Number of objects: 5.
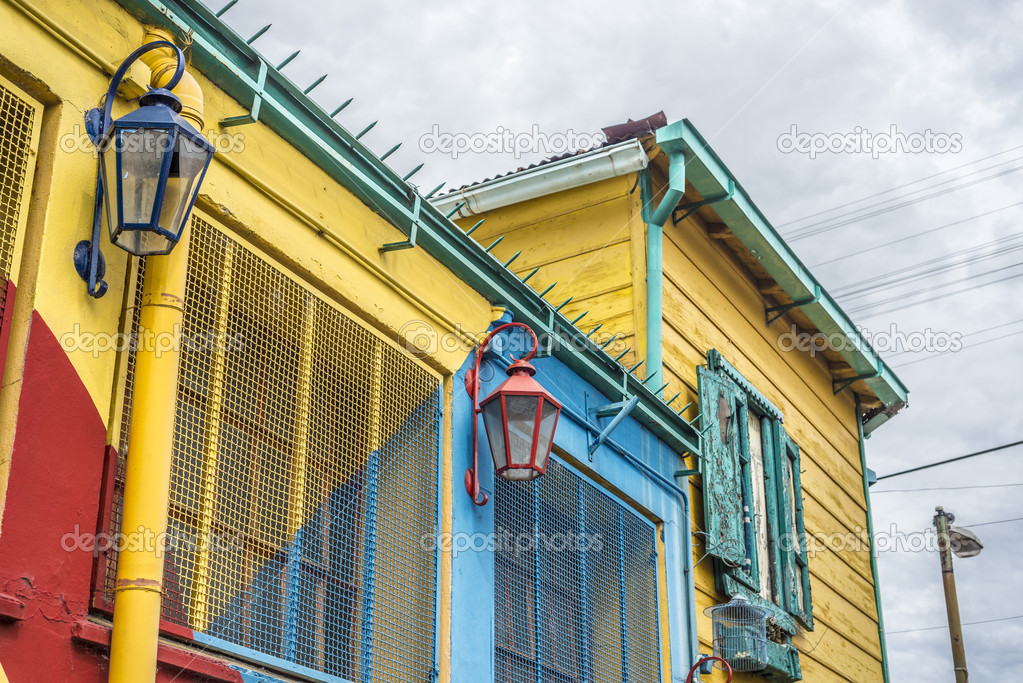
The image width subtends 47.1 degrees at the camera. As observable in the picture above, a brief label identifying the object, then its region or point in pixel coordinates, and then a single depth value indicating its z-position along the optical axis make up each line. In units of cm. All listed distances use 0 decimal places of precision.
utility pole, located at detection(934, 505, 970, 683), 1667
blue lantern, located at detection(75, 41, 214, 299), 393
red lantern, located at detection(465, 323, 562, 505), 590
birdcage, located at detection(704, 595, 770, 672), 834
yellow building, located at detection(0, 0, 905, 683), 387
